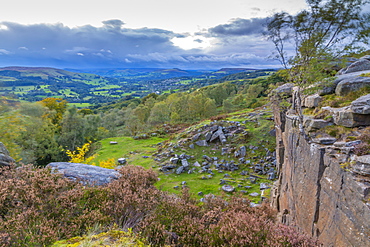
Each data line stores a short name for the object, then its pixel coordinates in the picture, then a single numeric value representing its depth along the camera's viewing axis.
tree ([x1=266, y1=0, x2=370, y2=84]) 10.67
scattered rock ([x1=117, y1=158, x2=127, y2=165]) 24.30
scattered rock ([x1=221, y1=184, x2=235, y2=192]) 17.08
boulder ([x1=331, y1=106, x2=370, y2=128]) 6.65
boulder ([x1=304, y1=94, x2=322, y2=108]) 9.18
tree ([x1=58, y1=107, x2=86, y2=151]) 40.86
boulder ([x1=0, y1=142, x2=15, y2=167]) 9.31
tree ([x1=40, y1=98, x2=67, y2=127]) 50.46
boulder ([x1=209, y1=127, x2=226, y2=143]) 25.36
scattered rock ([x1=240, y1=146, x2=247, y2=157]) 22.78
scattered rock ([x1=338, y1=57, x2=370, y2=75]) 9.57
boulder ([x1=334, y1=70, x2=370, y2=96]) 7.85
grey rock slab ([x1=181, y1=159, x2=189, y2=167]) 22.09
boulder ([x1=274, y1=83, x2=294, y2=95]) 12.72
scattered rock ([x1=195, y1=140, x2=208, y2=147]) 25.48
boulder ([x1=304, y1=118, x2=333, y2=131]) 7.86
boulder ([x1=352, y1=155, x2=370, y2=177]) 5.30
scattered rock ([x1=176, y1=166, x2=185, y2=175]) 21.33
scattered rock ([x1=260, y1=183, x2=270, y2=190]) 17.20
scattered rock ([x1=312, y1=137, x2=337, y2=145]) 7.06
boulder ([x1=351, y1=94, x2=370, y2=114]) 6.30
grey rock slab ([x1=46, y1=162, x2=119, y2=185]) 9.28
